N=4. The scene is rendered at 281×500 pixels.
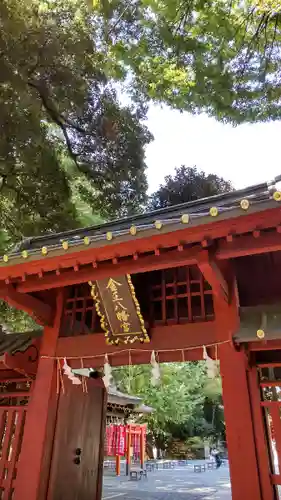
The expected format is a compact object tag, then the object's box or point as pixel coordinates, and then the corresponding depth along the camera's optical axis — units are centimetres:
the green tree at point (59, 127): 966
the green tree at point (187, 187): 1469
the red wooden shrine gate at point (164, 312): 401
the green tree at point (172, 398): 2133
